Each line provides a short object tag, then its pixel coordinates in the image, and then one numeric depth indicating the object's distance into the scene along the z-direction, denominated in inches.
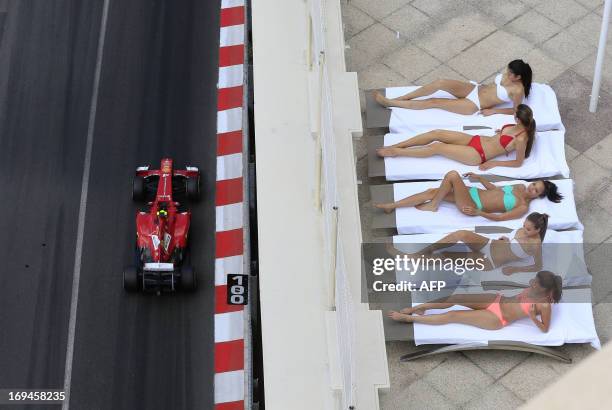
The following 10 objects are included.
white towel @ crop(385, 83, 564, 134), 721.0
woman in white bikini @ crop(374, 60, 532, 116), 722.2
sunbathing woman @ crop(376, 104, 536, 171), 690.8
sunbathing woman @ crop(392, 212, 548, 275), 624.1
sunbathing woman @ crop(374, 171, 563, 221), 657.0
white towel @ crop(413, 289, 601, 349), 585.6
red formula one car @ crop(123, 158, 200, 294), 953.5
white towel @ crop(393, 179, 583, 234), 652.1
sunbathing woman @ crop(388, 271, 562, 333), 593.0
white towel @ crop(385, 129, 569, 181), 688.4
